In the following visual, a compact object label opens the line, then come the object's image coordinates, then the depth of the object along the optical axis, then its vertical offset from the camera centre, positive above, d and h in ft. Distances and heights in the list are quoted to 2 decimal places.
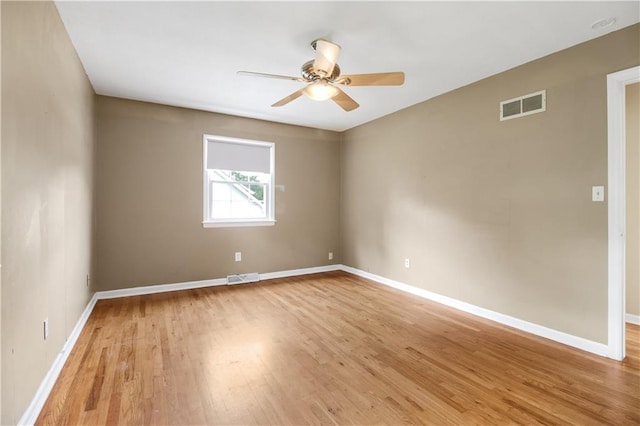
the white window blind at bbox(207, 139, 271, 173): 14.47 +3.04
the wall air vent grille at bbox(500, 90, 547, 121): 8.86 +3.46
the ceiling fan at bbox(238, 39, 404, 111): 7.04 +3.67
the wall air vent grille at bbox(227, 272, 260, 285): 14.55 -3.12
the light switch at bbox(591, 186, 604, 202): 7.72 +0.61
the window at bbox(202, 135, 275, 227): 14.42 +1.72
